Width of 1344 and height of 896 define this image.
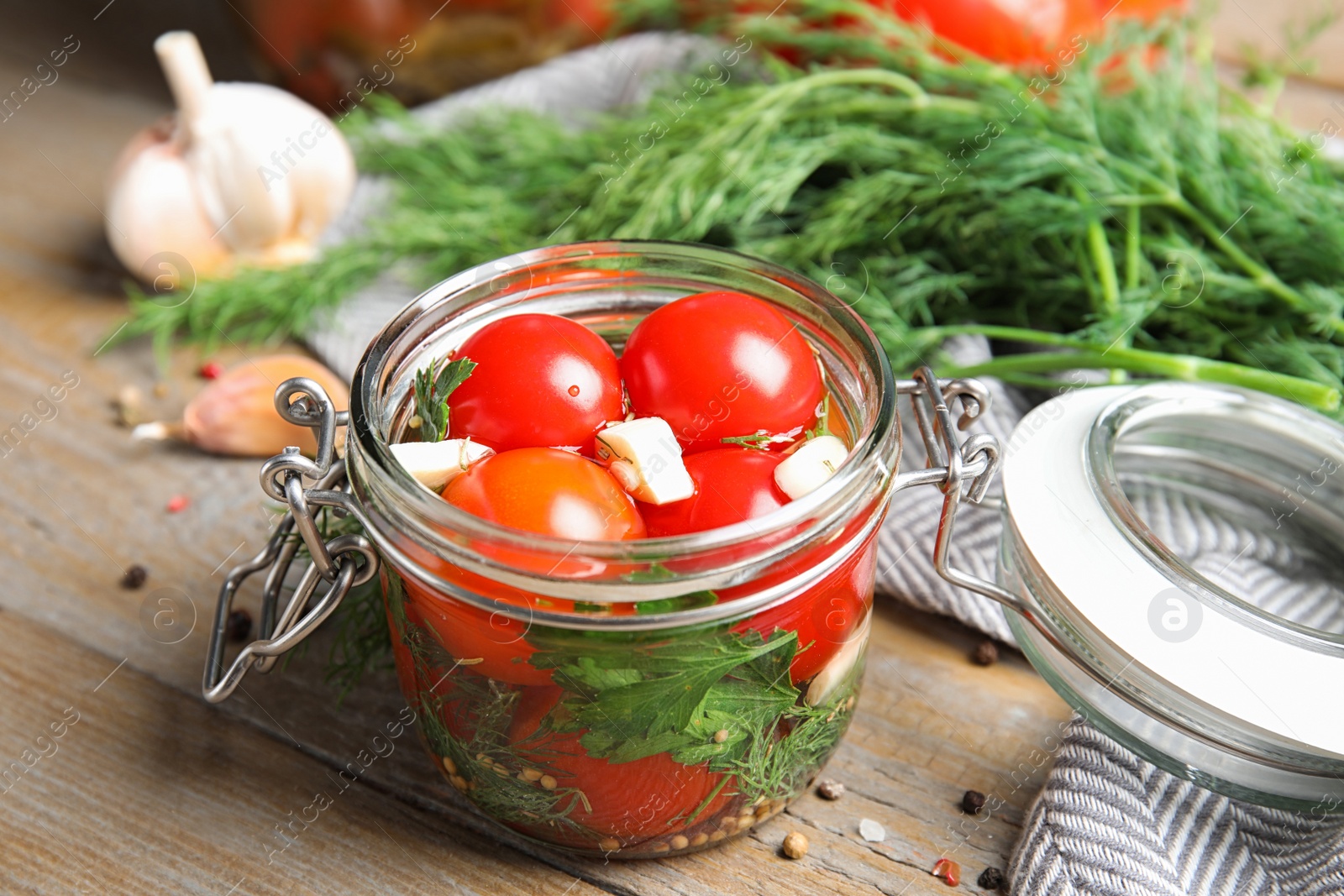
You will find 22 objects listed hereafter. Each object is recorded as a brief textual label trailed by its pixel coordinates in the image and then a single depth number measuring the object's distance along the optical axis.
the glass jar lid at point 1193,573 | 0.38
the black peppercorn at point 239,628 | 0.44
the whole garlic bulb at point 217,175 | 0.53
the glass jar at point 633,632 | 0.36
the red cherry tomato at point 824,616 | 0.37
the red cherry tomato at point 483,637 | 0.37
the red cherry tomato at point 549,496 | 0.37
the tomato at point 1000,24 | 0.56
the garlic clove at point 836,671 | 0.39
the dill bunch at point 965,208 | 0.49
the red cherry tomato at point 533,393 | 0.38
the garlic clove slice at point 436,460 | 0.37
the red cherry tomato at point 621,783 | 0.37
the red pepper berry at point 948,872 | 0.40
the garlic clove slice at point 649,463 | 0.37
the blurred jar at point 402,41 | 0.60
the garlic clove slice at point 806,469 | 0.38
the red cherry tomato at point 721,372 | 0.39
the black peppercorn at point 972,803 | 0.41
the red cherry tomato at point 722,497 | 0.37
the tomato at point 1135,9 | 0.61
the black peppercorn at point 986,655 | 0.44
